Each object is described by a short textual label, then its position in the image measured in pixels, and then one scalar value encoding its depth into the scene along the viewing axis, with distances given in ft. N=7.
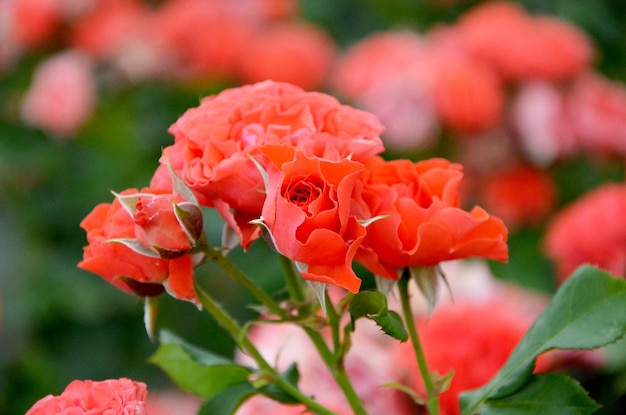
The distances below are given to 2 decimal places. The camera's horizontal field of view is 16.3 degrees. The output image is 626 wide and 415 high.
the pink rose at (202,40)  5.46
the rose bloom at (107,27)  5.62
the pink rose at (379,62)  4.55
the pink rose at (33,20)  5.77
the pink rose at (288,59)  5.44
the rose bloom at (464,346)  2.76
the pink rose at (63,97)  5.39
